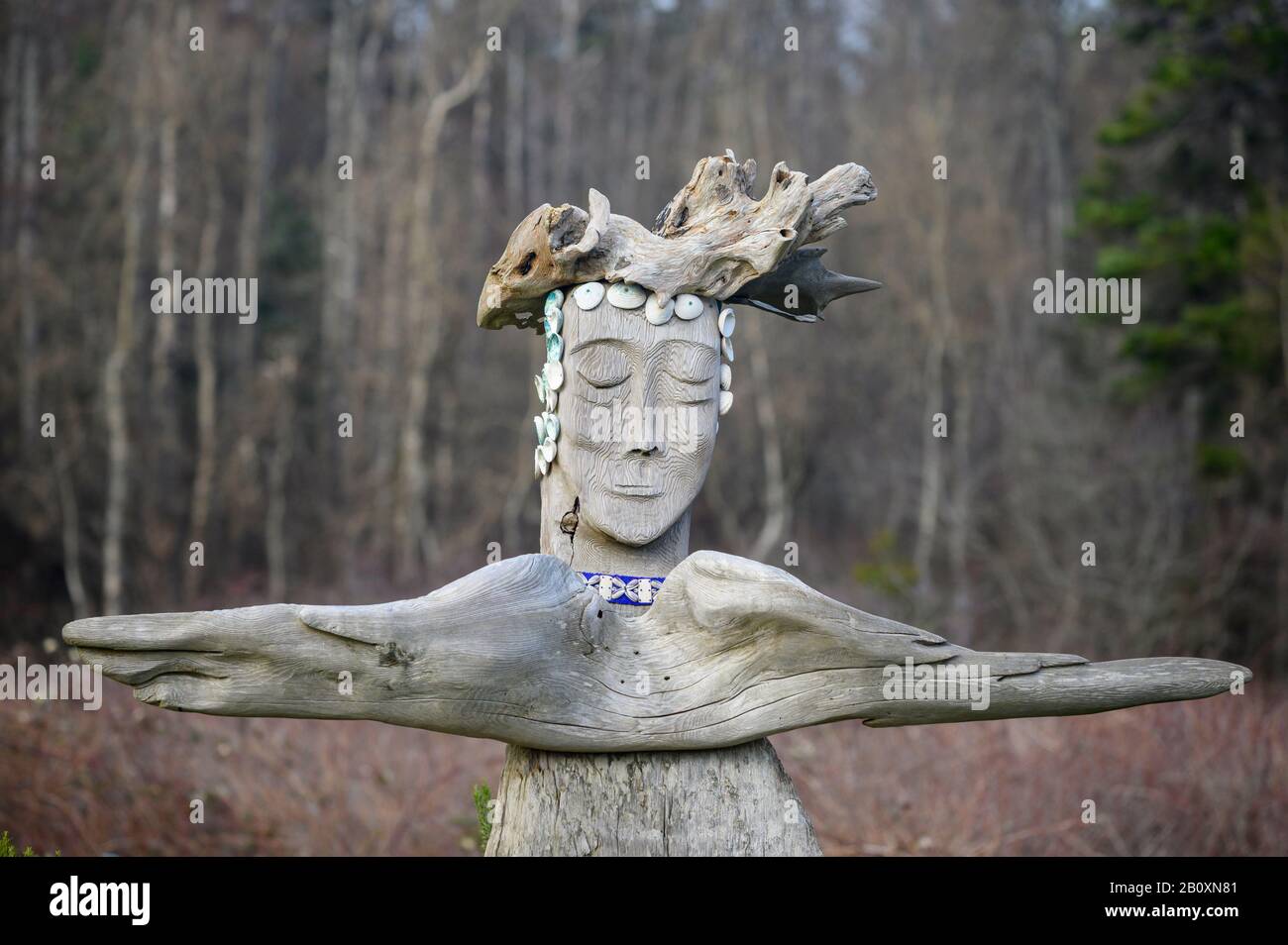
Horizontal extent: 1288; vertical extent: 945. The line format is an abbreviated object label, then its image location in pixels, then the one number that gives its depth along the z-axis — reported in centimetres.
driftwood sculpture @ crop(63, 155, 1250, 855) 319
